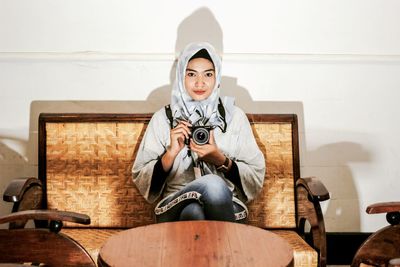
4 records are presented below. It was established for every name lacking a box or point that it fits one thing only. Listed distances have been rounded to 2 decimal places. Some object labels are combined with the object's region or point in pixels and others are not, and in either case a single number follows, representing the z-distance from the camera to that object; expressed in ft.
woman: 9.90
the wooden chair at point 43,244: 8.29
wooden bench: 11.02
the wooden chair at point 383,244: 8.41
